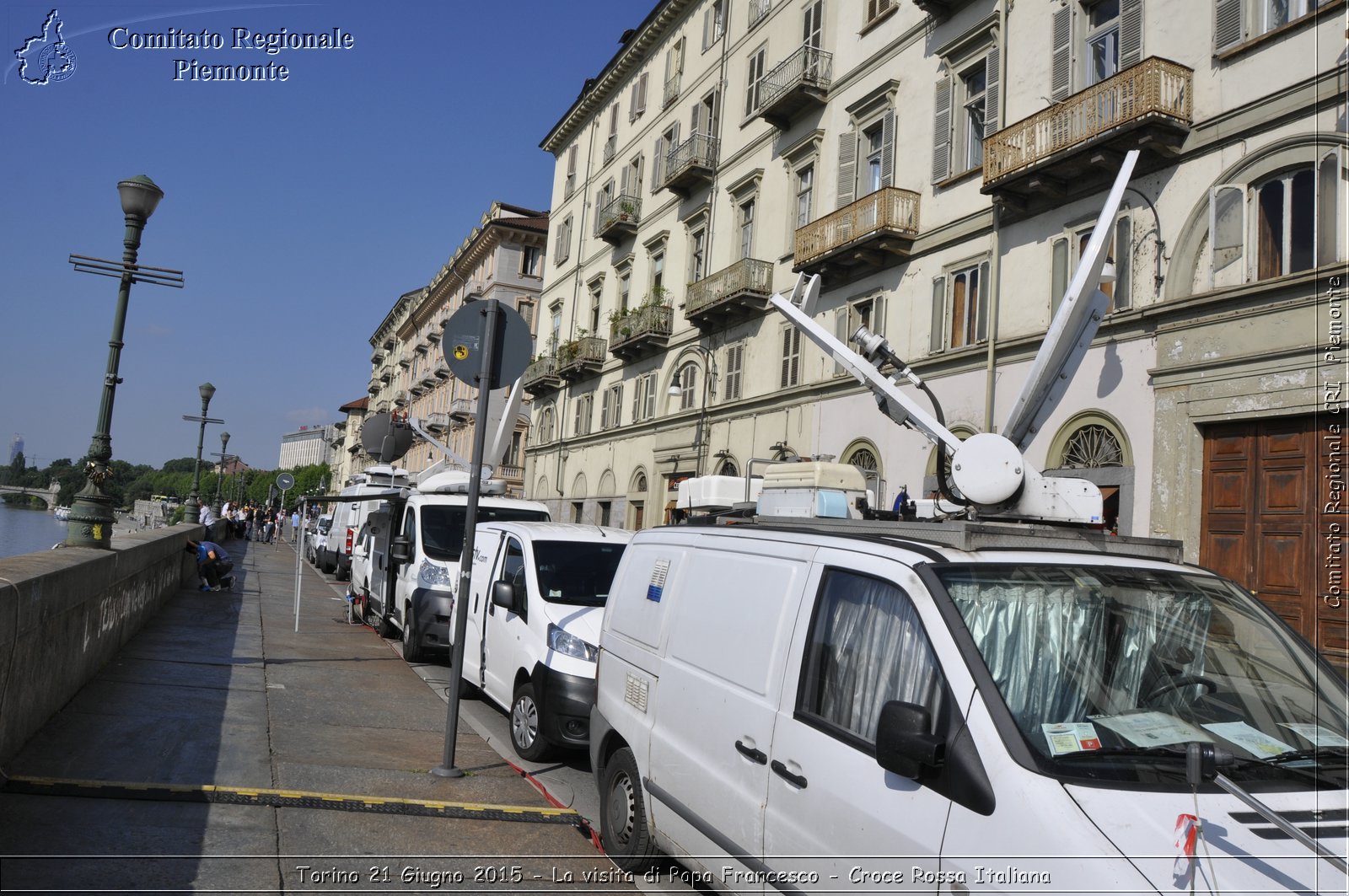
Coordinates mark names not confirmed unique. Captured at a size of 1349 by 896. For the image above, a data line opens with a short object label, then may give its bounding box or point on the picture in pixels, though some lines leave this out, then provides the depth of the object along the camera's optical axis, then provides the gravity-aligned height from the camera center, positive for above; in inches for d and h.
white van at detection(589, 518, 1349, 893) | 107.2 -20.0
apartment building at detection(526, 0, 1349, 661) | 506.9 +230.4
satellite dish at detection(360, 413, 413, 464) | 1141.1 +101.4
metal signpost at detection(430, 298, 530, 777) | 269.9 +48.8
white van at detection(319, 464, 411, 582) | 876.0 +5.8
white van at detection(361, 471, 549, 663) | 472.7 -17.5
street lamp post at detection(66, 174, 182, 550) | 389.7 +49.5
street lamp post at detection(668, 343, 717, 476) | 1140.5 +176.5
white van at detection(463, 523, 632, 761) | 293.3 -29.4
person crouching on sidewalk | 730.8 -39.4
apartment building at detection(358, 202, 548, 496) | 2293.3 +588.3
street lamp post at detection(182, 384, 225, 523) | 1151.0 +32.5
